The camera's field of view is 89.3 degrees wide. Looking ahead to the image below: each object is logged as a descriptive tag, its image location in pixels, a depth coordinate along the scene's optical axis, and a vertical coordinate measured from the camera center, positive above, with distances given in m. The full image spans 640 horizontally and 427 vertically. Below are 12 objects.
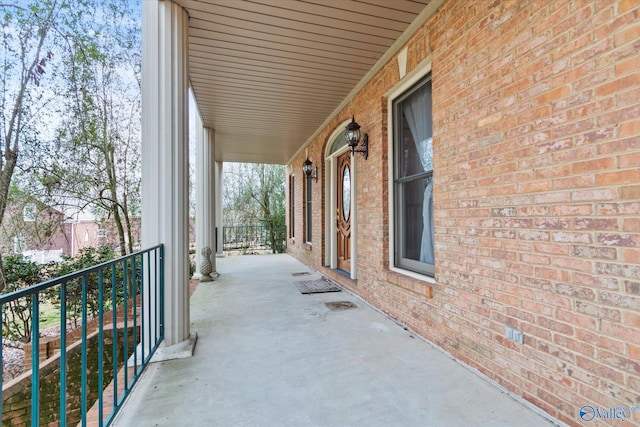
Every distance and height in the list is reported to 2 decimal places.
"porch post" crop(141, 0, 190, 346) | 2.46 +0.56
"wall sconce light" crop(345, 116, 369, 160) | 3.91 +0.95
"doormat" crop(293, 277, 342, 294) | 4.55 -1.03
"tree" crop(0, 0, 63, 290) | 2.98 +1.42
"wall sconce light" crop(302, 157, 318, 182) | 6.29 +0.94
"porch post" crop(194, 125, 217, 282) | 5.62 +0.48
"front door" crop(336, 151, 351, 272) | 4.95 +0.08
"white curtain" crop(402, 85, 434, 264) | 2.90 +0.64
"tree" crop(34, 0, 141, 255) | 3.59 +1.15
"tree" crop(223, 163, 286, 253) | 10.71 +0.84
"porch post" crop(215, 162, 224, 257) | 8.41 +0.27
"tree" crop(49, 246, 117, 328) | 4.00 -0.78
